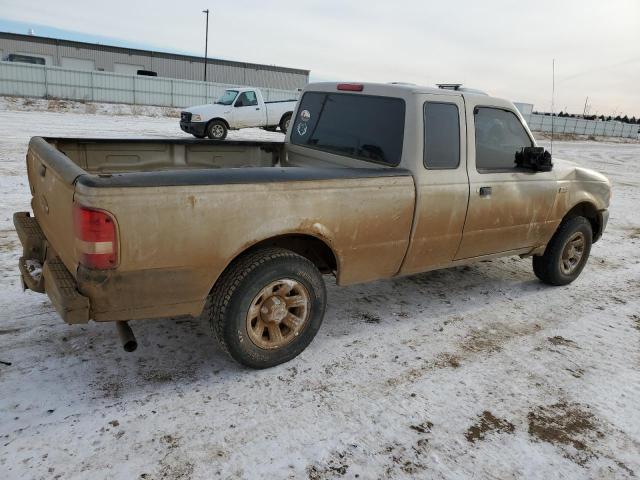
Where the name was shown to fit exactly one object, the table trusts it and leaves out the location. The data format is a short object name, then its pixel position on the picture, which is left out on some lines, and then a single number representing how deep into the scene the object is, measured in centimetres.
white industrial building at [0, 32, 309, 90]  4672
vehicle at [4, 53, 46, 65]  2778
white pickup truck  1680
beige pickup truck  274
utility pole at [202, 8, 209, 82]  5151
